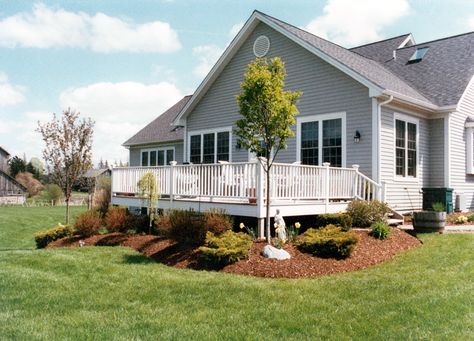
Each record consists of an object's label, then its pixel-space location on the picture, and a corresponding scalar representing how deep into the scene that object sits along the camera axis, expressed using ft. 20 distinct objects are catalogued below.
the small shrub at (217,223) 31.55
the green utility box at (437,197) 44.86
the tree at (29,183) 156.56
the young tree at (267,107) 28.91
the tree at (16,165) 166.09
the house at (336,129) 35.81
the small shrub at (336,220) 33.66
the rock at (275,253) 26.84
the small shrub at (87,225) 41.97
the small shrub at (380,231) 32.01
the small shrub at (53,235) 43.34
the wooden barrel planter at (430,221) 35.24
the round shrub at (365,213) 35.96
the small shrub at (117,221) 42.14
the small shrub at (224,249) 26.37
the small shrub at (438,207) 41.11
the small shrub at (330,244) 27.43
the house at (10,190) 136.56
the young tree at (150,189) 39.10
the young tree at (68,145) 52.26
